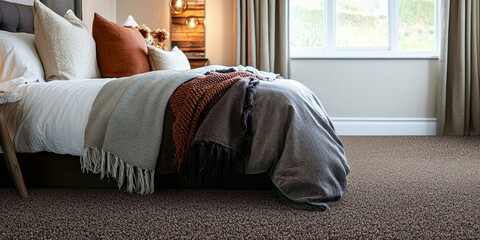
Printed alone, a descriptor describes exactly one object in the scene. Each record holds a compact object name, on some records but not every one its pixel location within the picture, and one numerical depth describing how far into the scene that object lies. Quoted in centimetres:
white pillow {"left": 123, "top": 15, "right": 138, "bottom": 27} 497
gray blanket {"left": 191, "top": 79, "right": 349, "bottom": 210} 257
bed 263
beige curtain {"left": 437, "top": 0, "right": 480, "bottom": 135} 548
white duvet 288
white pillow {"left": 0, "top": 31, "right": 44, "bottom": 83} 319
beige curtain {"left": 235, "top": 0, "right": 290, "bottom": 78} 562
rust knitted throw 272
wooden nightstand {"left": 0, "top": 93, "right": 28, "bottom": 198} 273
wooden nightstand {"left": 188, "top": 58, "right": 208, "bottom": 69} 559
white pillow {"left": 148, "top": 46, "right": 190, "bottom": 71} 409
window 578
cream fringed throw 278
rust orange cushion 380
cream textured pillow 338
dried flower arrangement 491
